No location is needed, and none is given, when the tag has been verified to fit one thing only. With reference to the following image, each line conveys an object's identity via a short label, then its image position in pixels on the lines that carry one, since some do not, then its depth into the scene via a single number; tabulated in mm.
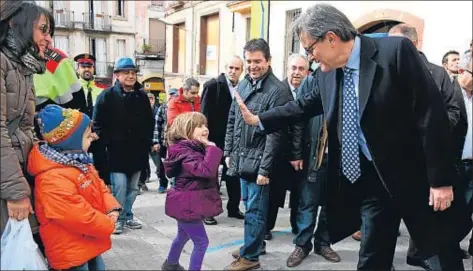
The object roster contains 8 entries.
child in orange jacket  2361
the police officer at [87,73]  5500
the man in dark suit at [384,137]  2322
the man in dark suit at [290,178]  4250
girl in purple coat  3252
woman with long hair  2123
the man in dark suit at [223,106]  5266
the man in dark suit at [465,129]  3592
